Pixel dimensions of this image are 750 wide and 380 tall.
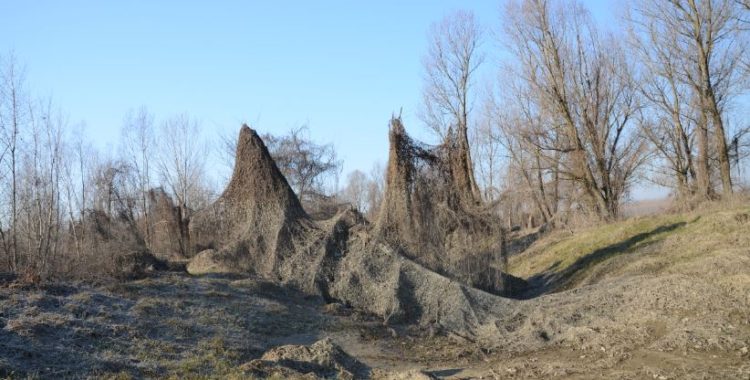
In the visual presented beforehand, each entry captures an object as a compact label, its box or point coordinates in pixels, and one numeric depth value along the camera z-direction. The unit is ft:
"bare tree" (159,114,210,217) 131.26
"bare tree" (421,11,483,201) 54.80
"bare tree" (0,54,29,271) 43.56
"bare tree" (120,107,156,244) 89.48
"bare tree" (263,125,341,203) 119.96
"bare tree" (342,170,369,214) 224.06
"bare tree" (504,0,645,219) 93.04
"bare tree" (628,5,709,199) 91.35
